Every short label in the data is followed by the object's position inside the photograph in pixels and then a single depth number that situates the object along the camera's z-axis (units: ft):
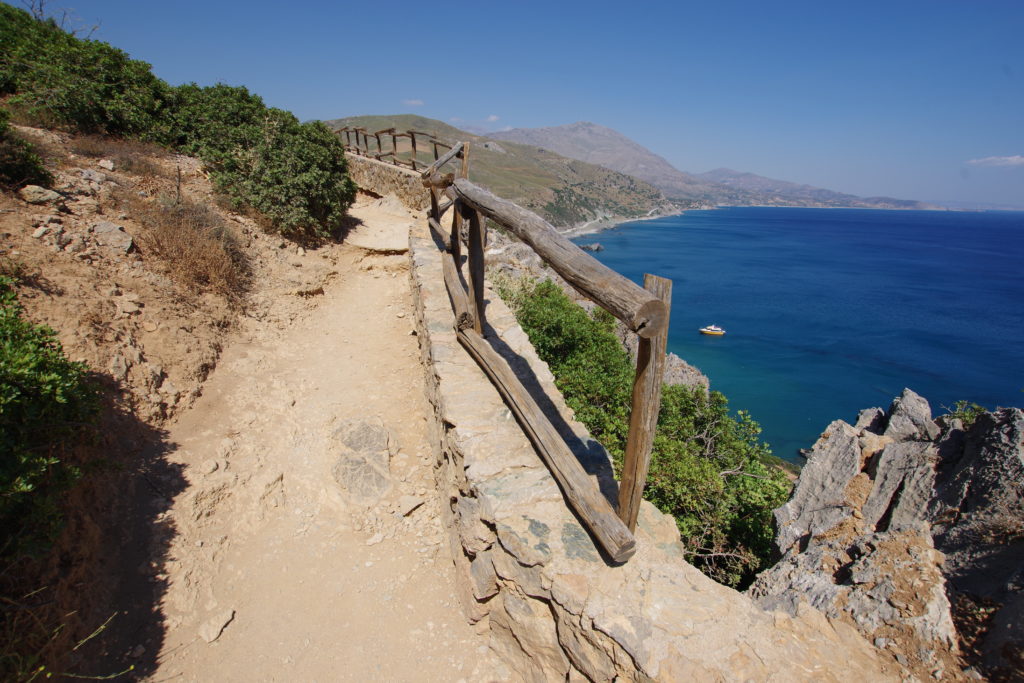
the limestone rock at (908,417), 22.79
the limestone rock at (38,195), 20.36
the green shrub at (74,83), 30.42
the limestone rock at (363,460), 16.35
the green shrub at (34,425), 9.33
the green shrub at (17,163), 20.31
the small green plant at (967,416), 18.61
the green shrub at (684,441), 18.19
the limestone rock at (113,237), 20.93
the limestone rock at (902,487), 14.46
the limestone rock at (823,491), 16.14
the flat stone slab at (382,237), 33.73
